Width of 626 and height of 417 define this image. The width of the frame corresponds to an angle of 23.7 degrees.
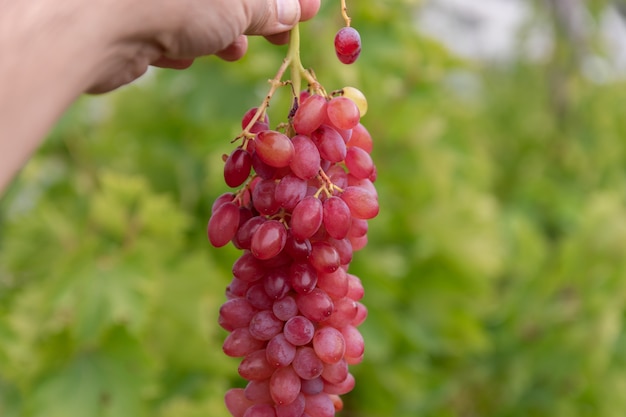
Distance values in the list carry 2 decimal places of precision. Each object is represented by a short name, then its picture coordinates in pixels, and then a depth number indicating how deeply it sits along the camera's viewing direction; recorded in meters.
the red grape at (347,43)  0.84
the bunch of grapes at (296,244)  0.82
